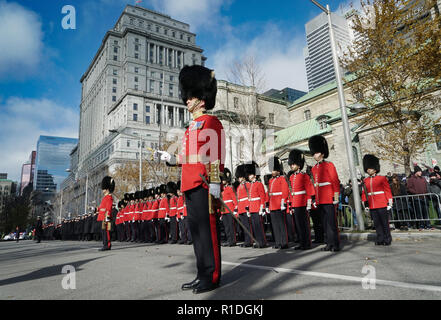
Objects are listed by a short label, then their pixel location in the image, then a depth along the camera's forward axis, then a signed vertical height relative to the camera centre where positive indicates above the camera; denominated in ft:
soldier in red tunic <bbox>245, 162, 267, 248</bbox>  28.99 +1.09
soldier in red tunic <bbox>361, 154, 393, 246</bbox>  24.26 +0.92
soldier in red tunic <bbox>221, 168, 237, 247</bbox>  32.55 +0.31
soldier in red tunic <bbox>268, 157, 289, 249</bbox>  26.68 +1.22
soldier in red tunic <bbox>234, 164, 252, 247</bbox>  30.76 +1.48
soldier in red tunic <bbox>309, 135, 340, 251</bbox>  21.83 +1.43
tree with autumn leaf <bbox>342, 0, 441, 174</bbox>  45.52 +22.73
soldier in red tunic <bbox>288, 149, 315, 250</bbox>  24.01 +1.20
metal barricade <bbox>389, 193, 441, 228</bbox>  34.91 +0.30
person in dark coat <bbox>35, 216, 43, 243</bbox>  85.60 +0.19
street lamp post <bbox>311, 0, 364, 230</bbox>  33.09 +10.63
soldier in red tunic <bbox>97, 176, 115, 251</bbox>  33.91 +1.12
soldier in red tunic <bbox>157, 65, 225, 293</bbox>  12.05 +1.63
